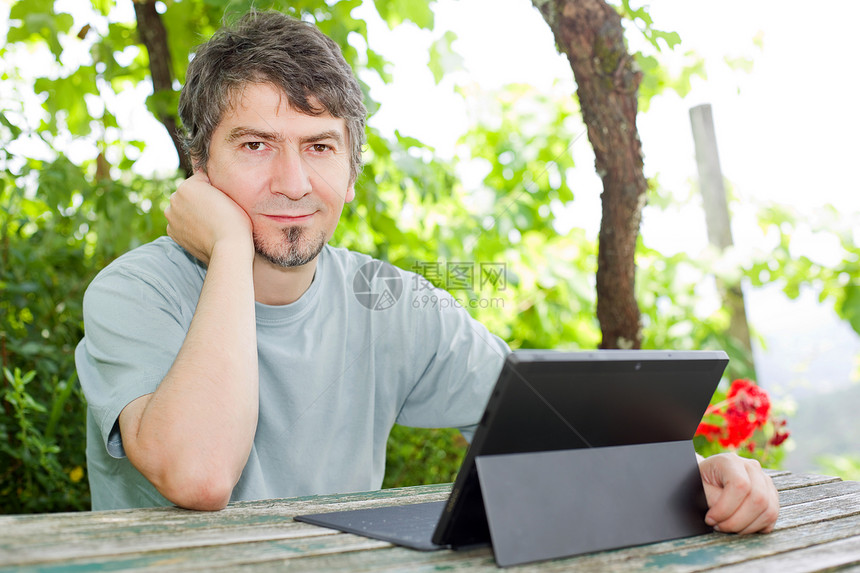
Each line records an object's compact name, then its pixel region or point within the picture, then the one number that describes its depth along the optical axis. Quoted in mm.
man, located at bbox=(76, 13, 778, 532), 995
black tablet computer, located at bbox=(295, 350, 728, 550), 628
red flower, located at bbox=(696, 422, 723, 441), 2059
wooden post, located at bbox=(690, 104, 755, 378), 2672
